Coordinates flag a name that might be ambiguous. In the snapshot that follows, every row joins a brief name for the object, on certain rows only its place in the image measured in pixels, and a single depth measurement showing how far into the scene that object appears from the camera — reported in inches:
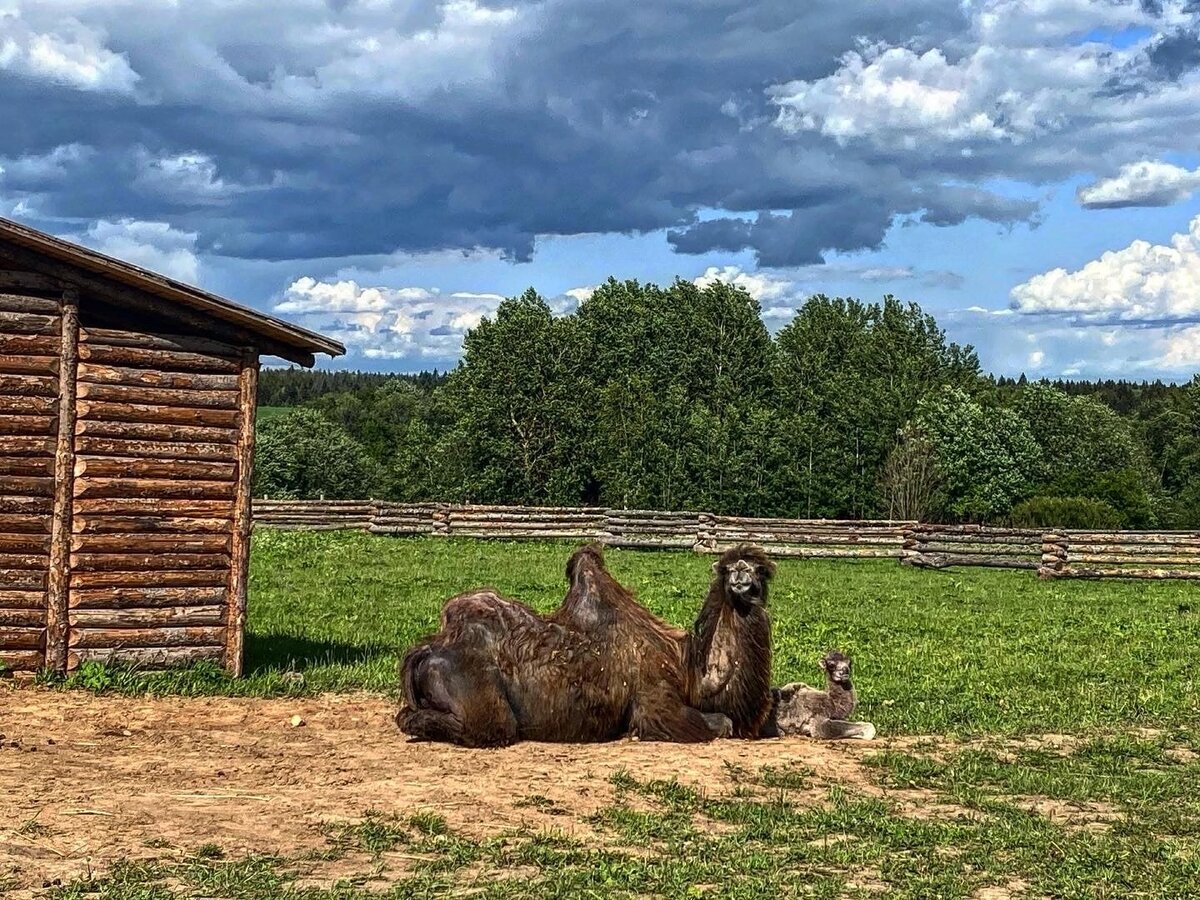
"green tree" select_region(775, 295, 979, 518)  2391.7
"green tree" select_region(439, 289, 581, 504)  2395.4
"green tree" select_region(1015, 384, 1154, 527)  2874.0
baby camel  398.9
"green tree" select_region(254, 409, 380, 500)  2839.6
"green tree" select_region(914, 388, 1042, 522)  2511.1
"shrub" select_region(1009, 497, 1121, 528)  2073.1
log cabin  453.7
